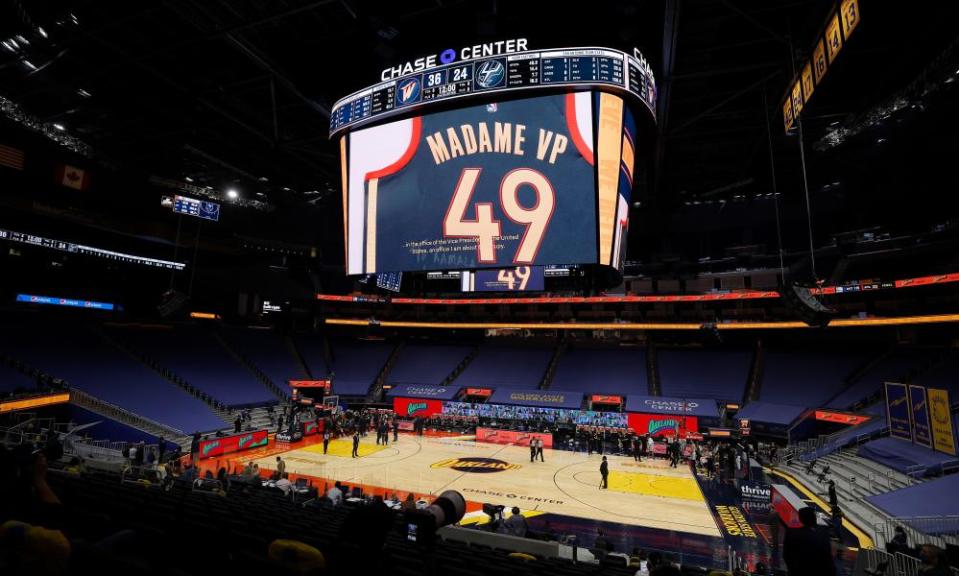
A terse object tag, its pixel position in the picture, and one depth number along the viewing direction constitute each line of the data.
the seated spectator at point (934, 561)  5.42
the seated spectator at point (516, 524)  9.80
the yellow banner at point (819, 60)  8.48
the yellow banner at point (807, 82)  9.35
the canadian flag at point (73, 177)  19.58
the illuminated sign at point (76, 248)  21.72
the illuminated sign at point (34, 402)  16.61
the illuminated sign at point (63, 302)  24.05
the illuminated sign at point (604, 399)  30.14
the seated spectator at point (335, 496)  11.54
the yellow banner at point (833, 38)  7.62
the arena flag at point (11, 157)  17.27
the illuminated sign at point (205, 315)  33.16
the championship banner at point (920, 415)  13.28
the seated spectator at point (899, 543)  8.16
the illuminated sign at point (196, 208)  23.02
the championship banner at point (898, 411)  14.30
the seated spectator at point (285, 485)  12.87
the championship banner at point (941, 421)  12.30
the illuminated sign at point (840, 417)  21.55
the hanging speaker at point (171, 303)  15.87
